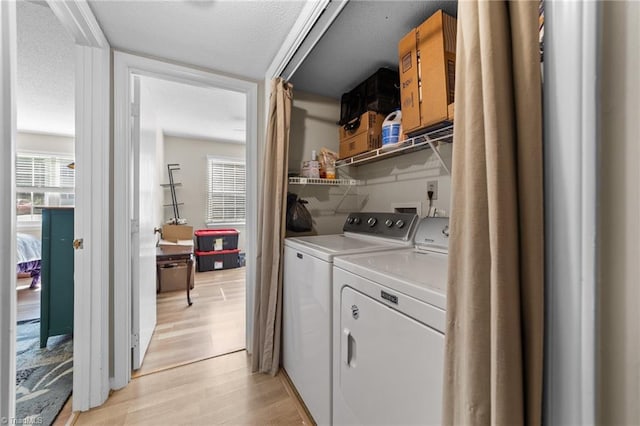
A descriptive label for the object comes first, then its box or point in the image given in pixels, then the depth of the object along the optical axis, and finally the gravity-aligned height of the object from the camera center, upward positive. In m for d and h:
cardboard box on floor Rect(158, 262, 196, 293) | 3.18 -0.87
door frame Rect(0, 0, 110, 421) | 1.43 -0.05
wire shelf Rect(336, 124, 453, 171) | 1.29 +0.40
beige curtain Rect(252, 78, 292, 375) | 1.68 -0.14
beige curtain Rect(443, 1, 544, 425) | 0.43 -0.01
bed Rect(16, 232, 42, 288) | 3.25 -0.63
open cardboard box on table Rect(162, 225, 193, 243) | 3.67 -0.32
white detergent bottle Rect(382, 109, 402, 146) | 1.51 +0.52
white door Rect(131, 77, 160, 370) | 1.70 -0.15
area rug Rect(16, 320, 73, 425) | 1.39 -1.12
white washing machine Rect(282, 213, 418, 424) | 1.19 -0.45
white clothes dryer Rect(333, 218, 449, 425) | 0.71 -0.42
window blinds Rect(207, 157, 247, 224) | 4.82 +0.41
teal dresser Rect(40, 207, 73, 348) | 1.91 -0.49
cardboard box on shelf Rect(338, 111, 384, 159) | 1.76 +0.57
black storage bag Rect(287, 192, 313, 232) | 1.88 -0.04
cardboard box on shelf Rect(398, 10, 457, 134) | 1.17 +0.71
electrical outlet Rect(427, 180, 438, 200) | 1.54 +0.16
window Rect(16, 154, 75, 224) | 4.36 +0.50
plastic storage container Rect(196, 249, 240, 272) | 4.22 -0.86
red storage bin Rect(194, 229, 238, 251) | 4.26 -0.50
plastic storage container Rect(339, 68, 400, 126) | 1.75 +0.87
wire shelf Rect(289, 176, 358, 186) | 1.82 +0.23
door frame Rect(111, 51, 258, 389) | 1.57 +0.05
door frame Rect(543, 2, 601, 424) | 0.38 +0.01
